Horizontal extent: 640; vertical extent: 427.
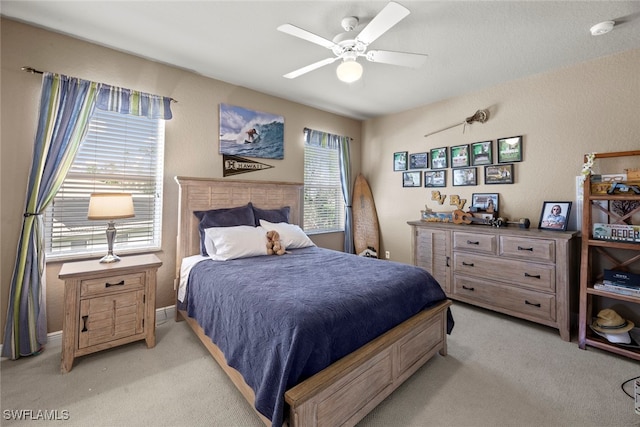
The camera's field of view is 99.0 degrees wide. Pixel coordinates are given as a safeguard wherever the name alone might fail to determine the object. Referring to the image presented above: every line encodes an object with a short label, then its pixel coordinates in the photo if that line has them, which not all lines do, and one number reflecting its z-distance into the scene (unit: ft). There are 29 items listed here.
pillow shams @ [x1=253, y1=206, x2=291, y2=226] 10.70
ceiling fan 5.26
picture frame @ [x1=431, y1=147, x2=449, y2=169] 12.37
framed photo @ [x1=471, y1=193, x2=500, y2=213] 10.91
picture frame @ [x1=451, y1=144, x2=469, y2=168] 11.71
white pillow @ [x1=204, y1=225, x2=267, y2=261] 8.38
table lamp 6.97
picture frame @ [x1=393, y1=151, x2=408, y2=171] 13.93
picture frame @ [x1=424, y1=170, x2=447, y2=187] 12.46
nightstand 6.45
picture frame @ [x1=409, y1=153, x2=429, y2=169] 13.03
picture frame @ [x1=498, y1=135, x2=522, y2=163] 10.31
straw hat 7.39
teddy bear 9.08
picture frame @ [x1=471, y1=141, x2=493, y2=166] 11.02
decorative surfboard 14.87
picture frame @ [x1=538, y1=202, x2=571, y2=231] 9.00
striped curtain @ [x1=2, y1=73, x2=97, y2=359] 6.85
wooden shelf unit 7.13
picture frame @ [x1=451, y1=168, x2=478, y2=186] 11.53
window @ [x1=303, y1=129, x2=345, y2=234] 13.87
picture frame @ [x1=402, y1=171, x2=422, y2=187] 13.36
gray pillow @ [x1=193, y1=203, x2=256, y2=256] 9.32
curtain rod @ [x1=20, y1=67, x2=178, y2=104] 7.06
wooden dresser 8.25
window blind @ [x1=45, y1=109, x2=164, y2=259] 7.80
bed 4.18
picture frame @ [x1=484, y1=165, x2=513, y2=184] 10.58
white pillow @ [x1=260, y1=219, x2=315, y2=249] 9.80
